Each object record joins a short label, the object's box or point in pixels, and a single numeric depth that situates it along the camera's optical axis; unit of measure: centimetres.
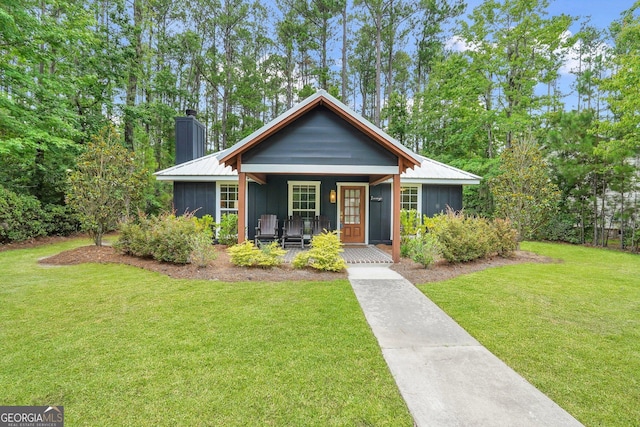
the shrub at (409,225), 999
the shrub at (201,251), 658
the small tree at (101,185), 800
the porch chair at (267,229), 931
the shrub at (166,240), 672
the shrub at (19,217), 925
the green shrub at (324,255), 641
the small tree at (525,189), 888
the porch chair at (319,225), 976
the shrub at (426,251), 670
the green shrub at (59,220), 1077
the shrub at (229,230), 1016
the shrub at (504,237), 803
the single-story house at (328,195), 1041
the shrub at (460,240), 702
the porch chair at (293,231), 956
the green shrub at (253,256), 662
